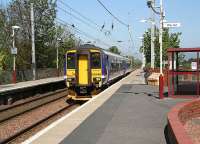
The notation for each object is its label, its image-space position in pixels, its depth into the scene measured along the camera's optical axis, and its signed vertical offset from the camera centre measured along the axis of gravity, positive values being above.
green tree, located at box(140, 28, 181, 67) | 27.11 +2.81
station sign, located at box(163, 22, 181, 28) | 10.68 +1.79
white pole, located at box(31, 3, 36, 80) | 22.13 +1.39
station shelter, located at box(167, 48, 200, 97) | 10.60 -0.50
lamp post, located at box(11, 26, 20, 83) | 20.67 +1.14
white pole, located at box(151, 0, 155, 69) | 19.76 +2.75
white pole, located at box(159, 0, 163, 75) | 11.15 +2.29
